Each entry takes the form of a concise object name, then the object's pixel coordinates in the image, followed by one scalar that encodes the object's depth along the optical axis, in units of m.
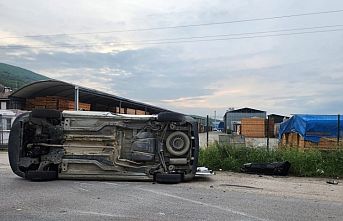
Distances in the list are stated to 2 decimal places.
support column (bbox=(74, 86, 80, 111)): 28.25
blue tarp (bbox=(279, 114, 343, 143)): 19.75
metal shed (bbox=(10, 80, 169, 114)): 31.53
